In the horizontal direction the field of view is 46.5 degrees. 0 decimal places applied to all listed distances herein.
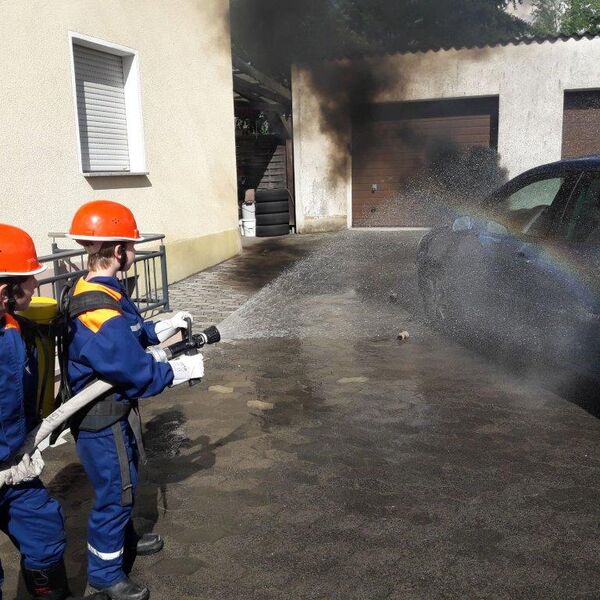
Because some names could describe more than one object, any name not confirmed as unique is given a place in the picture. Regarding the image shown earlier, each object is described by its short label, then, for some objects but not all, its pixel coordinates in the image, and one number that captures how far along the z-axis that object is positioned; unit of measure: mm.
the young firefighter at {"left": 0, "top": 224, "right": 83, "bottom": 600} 2268
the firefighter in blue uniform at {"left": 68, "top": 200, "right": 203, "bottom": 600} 2508
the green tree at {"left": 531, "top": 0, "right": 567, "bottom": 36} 50281
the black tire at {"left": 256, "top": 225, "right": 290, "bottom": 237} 14938
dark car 4520
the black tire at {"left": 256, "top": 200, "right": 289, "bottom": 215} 14836
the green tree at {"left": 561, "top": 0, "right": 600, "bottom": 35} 36047
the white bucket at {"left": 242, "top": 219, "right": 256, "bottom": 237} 15312
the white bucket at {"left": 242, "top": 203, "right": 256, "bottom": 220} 15312
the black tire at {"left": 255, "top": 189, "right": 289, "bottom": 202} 14805
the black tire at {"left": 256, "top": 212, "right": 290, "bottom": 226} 14922
